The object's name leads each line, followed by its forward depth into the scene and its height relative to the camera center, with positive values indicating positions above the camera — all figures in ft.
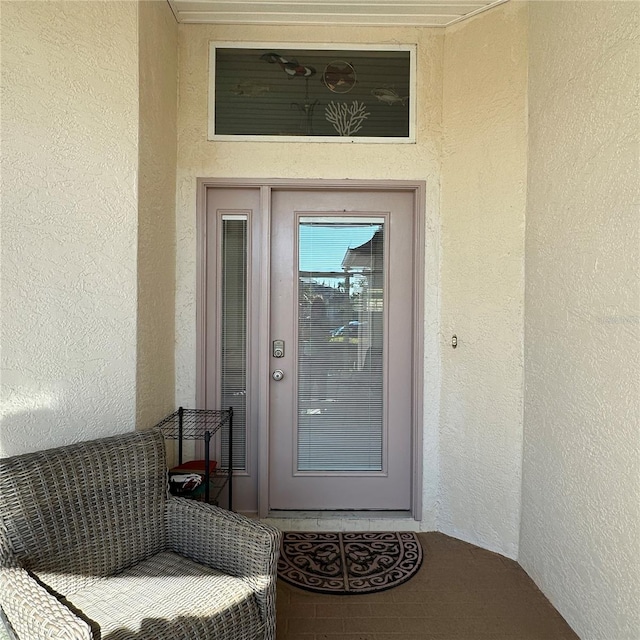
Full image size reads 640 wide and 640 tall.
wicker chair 4.05 -2.79
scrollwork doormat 6.61 -4.29
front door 8.20 -0.78
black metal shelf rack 7.56 -2.25
